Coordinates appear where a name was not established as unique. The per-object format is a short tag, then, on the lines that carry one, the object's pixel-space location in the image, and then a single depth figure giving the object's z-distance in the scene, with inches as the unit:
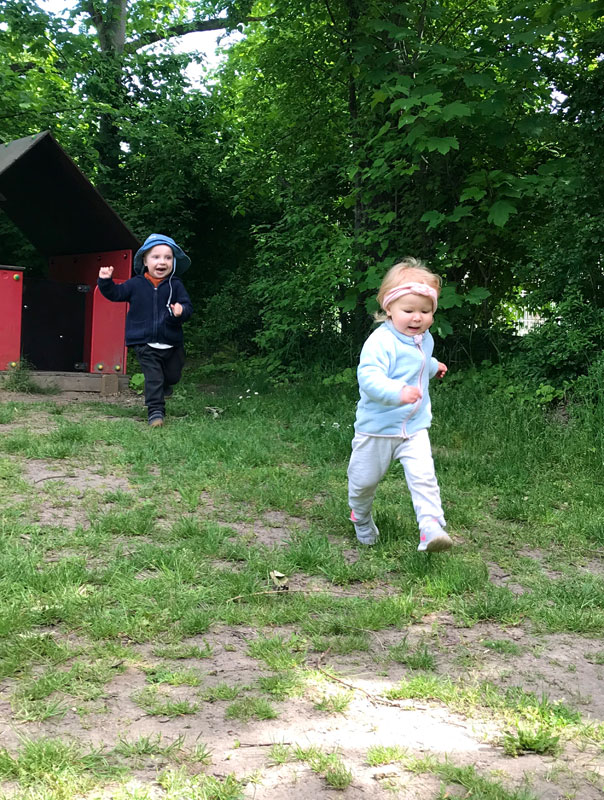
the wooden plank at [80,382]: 352.8
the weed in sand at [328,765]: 75.1
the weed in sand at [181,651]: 103.0
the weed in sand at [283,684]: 94.0
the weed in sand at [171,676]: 95.7
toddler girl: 146.2
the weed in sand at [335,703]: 90.0
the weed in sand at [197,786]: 72.5
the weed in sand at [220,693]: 92.0
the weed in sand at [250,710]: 87.8
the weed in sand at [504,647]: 108.1
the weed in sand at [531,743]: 82.1
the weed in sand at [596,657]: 106.6
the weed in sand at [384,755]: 79.1
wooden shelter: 353.1
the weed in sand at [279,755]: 78.7
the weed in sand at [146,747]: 79.5
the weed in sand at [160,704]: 88.0
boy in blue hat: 283.1
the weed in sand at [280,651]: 101.3
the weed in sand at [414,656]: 102.8
